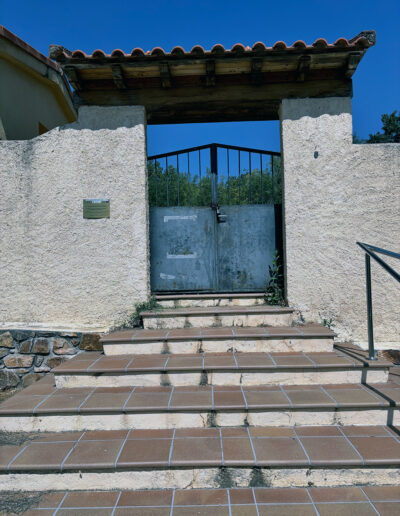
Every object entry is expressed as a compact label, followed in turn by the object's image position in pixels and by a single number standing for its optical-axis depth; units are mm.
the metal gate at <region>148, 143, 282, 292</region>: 4723
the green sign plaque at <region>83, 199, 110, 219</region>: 4262
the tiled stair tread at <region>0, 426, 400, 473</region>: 2262
